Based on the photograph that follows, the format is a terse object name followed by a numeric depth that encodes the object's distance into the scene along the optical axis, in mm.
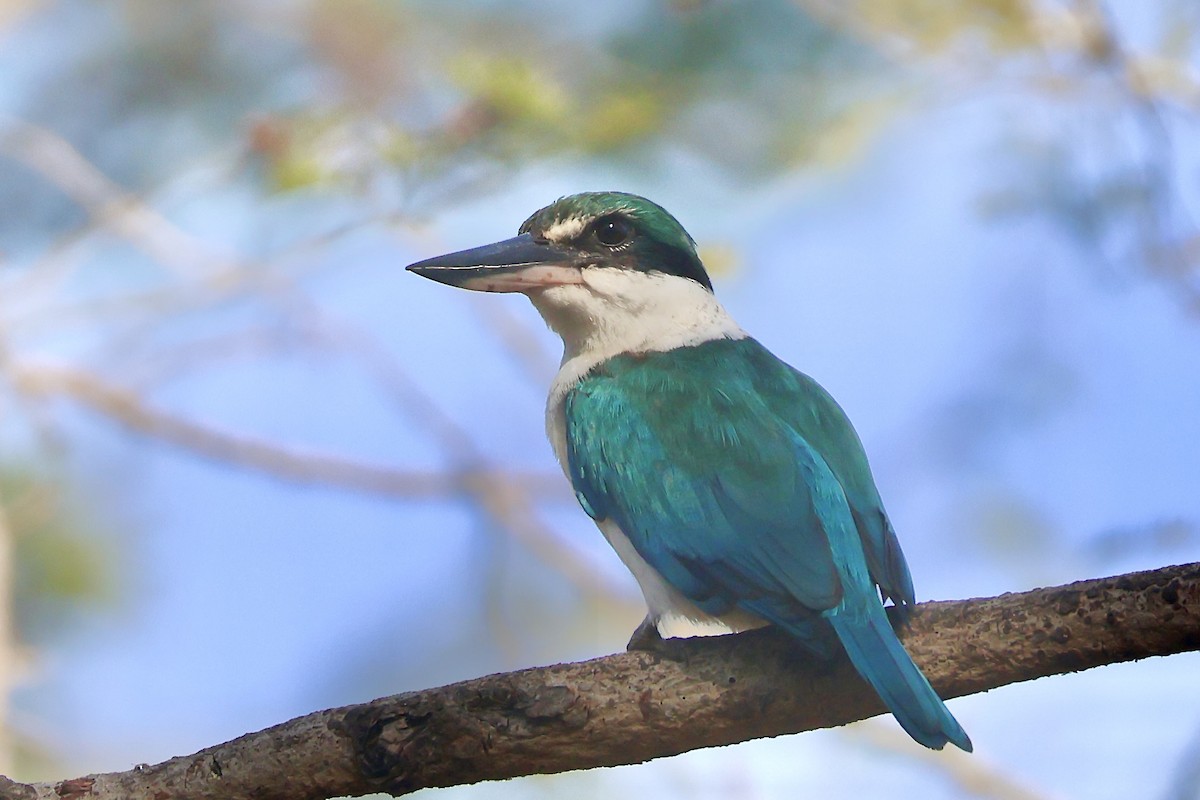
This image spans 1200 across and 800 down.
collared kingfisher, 5105
